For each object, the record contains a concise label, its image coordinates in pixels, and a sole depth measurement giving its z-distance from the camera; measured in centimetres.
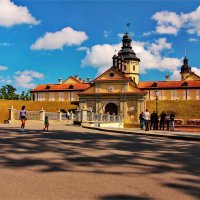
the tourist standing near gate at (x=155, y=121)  2591
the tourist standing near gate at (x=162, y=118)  2607
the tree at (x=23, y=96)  12300
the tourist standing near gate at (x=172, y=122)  2612
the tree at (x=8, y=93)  11906
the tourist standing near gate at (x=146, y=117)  2298
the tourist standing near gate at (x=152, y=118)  2609
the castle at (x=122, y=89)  6156
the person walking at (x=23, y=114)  1808
